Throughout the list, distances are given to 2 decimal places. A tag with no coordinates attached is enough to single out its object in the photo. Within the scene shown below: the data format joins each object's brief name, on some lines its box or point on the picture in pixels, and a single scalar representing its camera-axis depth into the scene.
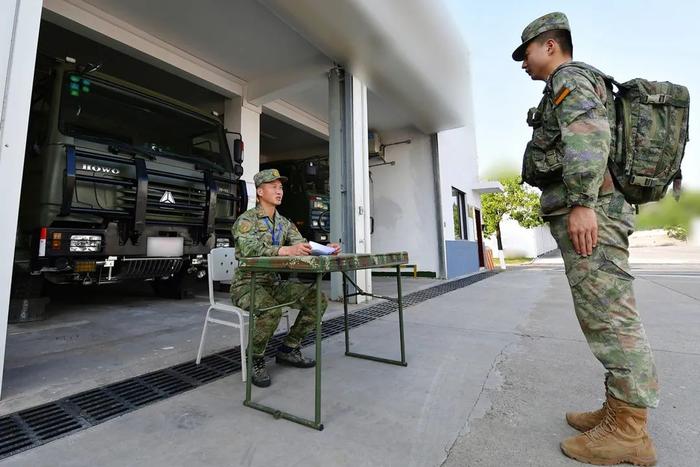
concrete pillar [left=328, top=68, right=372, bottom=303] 4.54
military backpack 1.39
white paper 1.82
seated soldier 2.05
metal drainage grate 1.46
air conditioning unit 8.05
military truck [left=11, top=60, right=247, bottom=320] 3.03
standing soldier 1.29
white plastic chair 2.09
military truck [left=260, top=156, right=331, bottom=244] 6.68
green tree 18.23
